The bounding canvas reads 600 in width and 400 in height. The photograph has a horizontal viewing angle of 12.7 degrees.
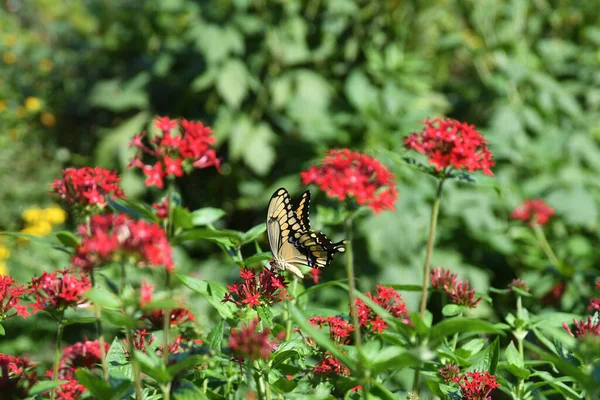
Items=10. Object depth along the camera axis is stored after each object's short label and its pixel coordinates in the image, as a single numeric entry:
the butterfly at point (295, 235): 2.25
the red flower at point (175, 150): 1.98
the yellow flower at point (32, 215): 3.81
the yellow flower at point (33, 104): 4.68
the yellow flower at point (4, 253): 3.49
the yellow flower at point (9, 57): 5.42
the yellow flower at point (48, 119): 4.76
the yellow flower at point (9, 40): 5.73
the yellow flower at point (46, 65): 5.18
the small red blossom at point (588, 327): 2.04
